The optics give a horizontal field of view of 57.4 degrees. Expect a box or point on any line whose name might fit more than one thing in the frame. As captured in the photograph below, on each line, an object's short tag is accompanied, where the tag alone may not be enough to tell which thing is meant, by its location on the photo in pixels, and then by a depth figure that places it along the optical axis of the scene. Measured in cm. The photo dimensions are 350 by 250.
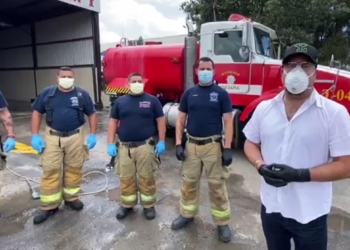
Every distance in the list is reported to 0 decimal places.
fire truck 524
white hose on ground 416
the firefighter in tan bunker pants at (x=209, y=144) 302
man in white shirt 154
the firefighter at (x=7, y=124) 336
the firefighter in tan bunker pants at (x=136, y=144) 330
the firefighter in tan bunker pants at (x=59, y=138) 340
